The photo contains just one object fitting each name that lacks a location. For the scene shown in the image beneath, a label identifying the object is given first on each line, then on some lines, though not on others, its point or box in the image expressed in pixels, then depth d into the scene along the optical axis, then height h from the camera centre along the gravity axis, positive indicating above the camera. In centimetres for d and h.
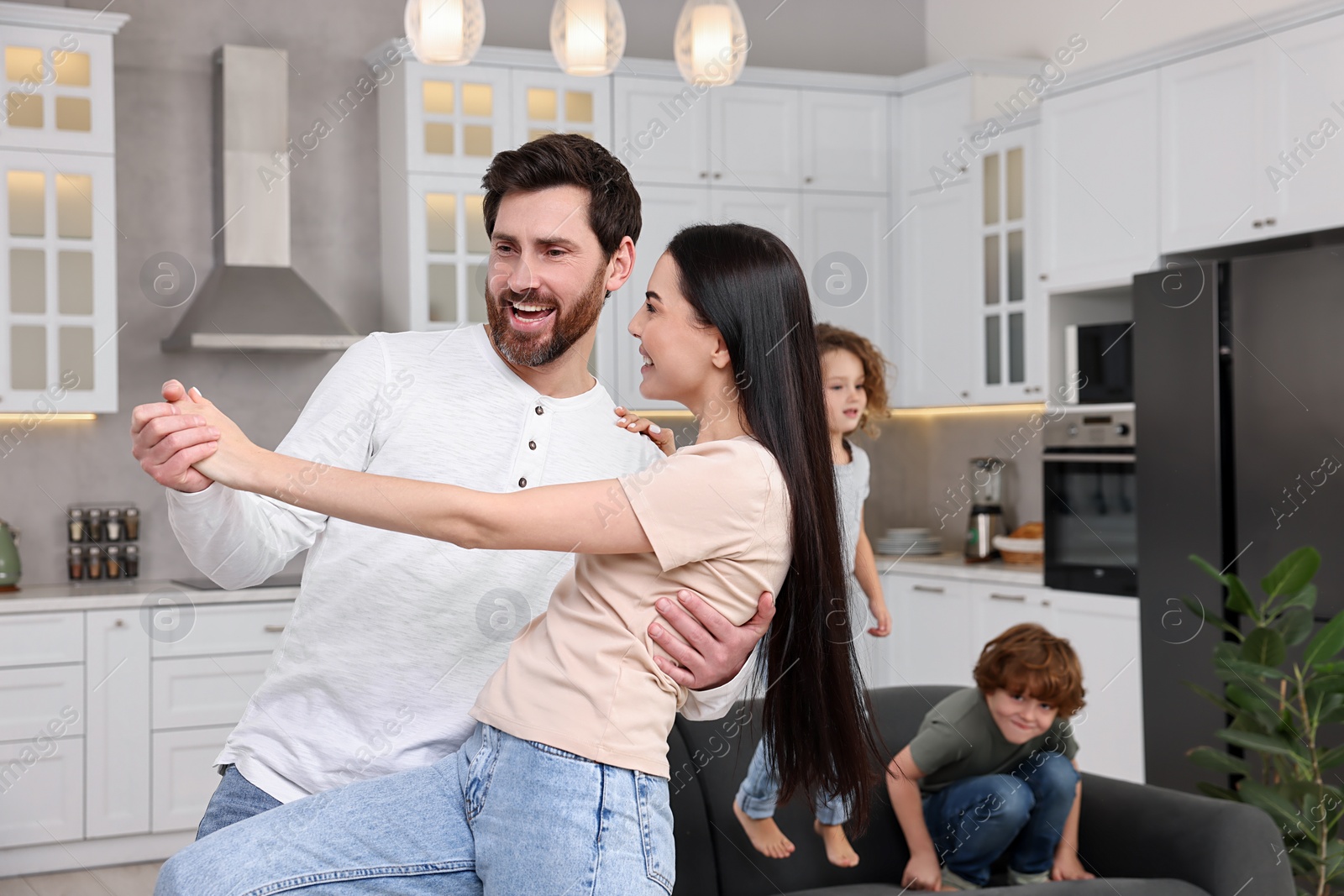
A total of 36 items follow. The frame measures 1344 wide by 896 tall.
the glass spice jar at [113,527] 445 -31
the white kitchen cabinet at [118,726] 399 -93
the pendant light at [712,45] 260 +85
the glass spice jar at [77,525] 439 -29
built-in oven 402 -23
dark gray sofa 241 -85
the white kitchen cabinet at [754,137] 500 +124
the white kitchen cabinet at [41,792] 388 -112
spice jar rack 441 -36
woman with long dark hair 109 -16
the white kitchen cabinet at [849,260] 513 +75
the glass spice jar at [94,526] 443 -30
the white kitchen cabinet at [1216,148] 368 +89
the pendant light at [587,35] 256 +86
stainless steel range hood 436 +78
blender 486 -33
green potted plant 268 -65
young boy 258 -75
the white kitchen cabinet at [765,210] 502 +94
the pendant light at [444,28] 245 +83
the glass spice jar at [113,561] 445 -43
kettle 412 -40
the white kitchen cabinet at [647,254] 486 +74
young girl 317 +7
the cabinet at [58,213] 409 +79
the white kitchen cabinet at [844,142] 514 +125
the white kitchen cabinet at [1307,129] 347 +88
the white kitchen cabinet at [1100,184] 407 +87
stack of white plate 516 -46
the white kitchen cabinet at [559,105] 473 +131
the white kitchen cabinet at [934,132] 496 +127
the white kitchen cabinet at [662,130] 484 +124
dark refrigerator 328 -3
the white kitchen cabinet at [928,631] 468 -78
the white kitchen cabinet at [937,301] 496 +56
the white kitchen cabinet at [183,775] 407 -112
